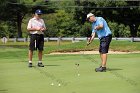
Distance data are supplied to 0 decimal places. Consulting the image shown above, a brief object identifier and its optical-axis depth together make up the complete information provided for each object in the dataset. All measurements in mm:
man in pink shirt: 14914
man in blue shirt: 13570
